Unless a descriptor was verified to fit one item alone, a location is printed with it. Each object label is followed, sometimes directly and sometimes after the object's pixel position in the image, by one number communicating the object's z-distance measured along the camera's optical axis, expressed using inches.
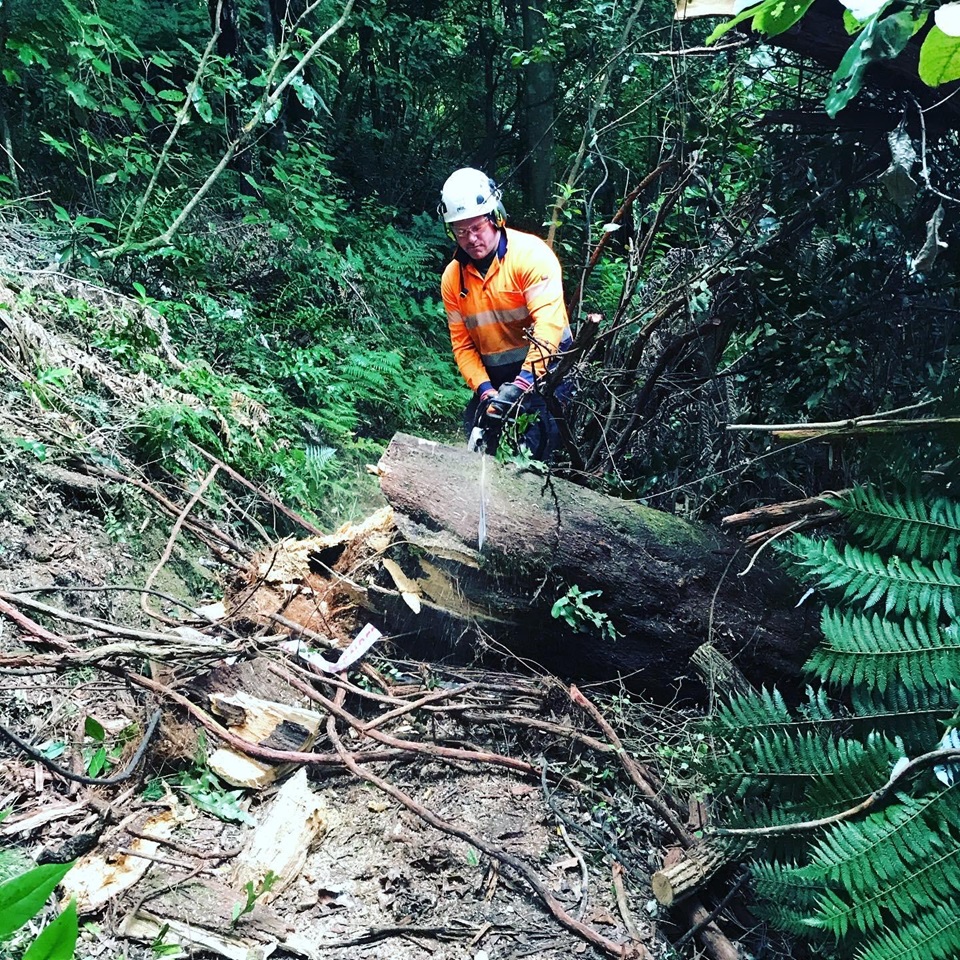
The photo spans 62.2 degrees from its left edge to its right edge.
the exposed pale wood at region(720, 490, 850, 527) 111.9
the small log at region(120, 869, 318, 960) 86.7
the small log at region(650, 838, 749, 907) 94.8
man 179.0
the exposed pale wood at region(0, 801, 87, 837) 95.7
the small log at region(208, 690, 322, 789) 119.8
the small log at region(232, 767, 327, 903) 97.3
